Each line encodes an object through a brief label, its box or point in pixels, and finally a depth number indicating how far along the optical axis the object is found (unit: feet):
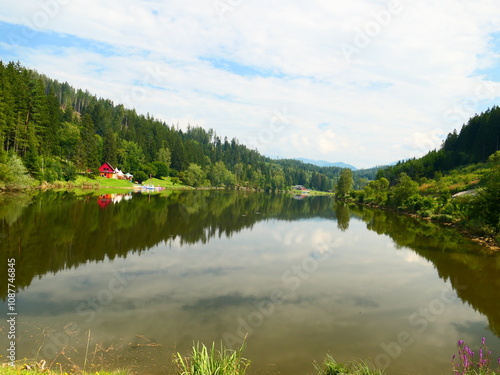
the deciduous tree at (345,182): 460.14
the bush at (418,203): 200.53
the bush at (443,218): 157.90
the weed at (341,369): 28.63
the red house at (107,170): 362.53
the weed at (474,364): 28.09
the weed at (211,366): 24.88
